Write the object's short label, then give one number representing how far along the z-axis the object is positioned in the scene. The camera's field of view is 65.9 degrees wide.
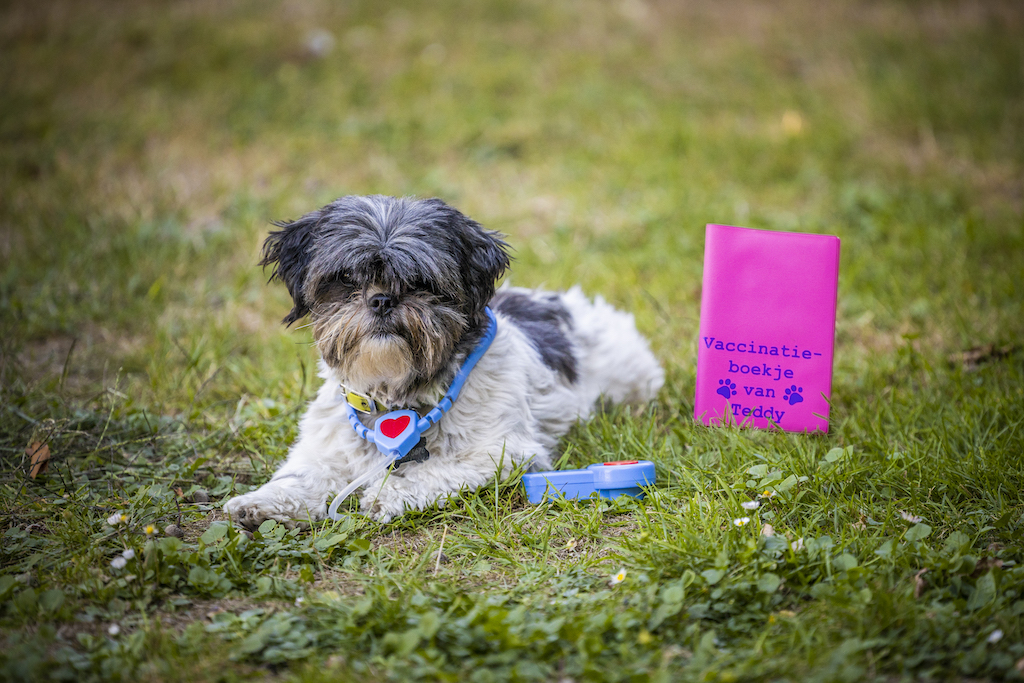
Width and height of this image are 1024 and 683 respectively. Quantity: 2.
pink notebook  3.73
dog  3.21
